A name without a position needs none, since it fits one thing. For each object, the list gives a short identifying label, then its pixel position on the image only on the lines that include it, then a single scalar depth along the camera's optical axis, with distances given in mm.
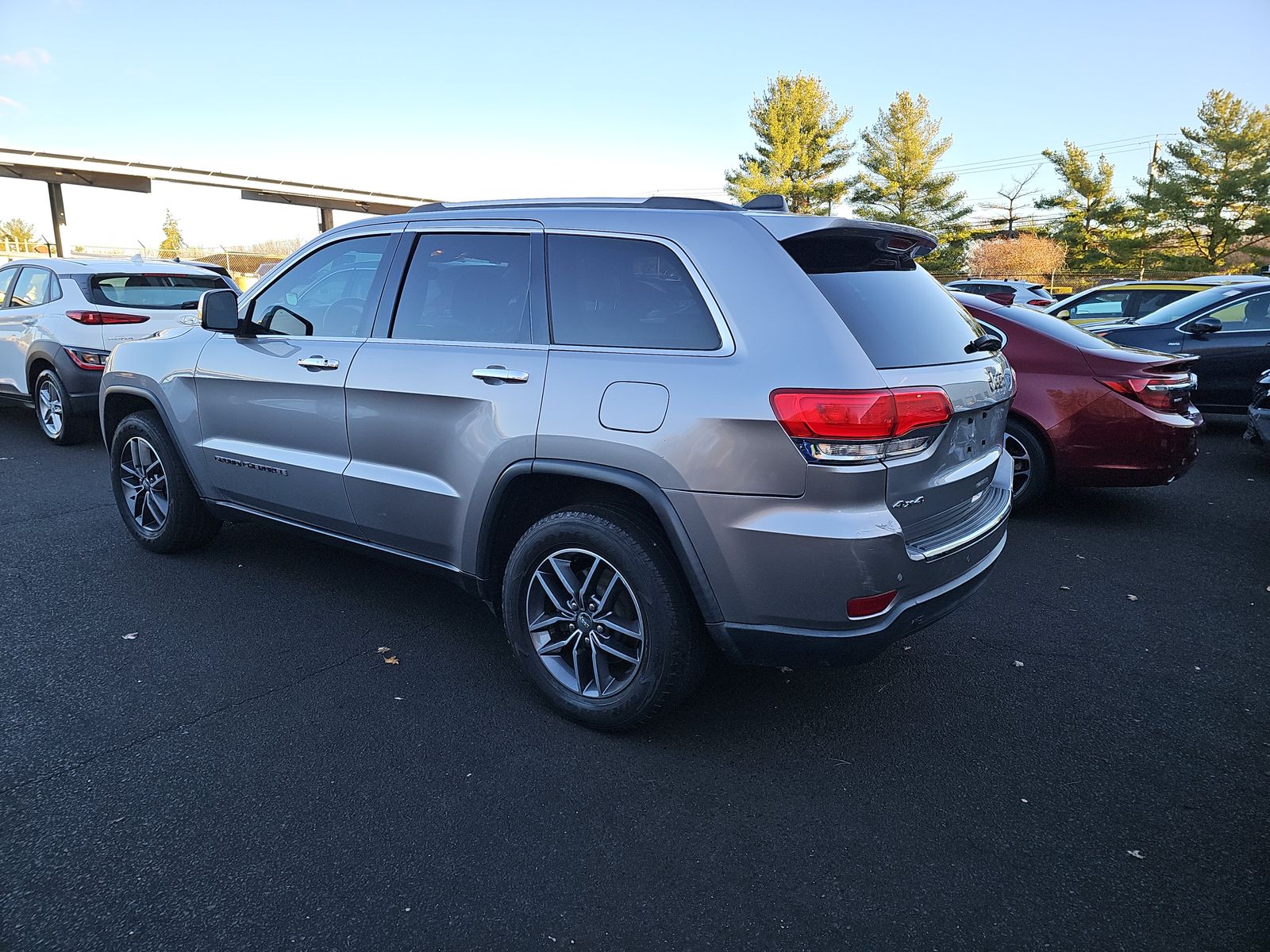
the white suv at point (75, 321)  7758
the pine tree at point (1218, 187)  42562
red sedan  5418
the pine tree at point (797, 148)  50000
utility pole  45072
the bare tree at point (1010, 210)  55469
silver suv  2555
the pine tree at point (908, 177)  49750
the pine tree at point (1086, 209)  48562
